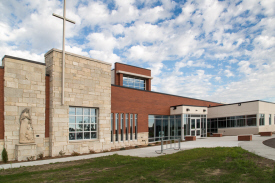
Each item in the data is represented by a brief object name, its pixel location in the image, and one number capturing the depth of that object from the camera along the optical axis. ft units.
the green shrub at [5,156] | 42.24
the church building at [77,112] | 45.01
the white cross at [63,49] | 51.84
